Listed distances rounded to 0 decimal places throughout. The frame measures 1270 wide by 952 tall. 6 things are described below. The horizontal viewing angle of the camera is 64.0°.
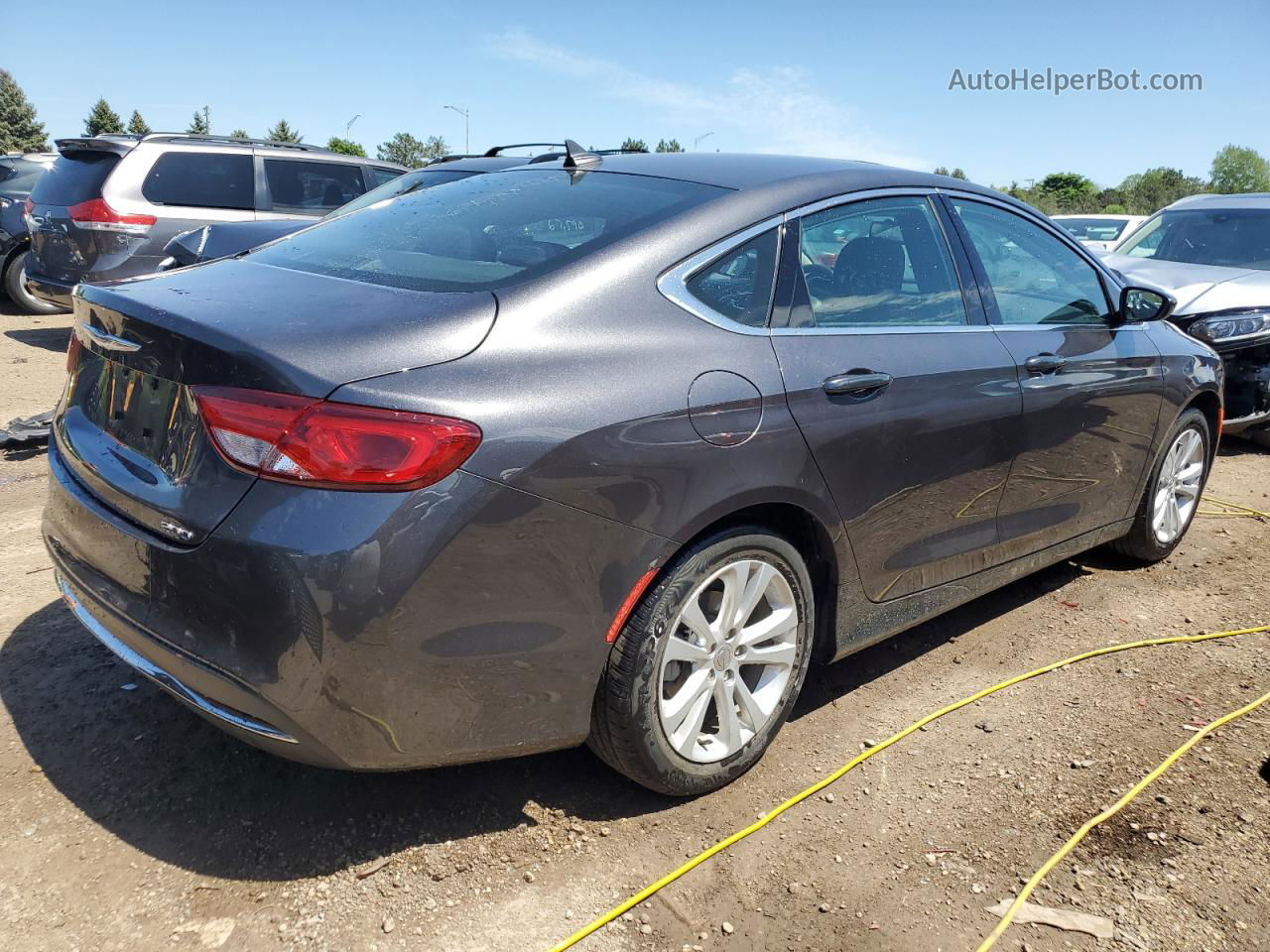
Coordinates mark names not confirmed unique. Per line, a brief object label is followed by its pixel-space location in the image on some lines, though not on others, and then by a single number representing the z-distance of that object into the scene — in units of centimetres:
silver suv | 878
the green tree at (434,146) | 6244
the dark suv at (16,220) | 1125
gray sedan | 205
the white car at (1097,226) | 1483
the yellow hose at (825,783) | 230
